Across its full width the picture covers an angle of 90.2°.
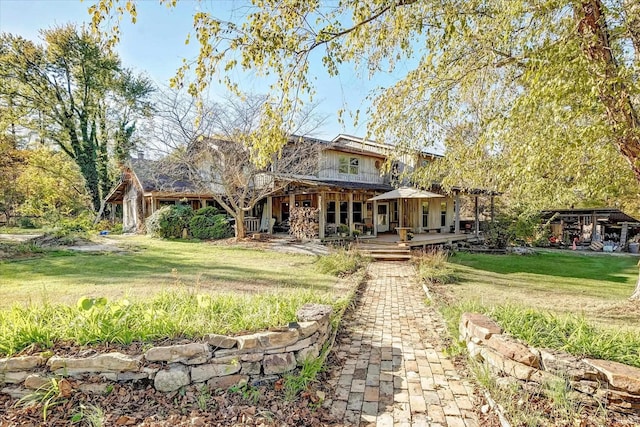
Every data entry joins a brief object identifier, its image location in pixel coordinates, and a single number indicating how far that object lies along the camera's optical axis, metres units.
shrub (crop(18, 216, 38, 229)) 25.47
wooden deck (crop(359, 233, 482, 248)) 14.64
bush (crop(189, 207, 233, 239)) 17.20
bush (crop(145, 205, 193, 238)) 17.08
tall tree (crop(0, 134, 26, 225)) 22.41
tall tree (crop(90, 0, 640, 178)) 4.21
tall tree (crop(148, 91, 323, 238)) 14.31
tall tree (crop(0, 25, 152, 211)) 24.30
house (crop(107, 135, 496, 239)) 16.38
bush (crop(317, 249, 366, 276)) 9.15
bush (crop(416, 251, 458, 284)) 8.62
